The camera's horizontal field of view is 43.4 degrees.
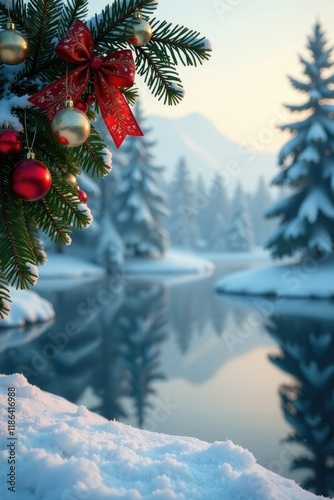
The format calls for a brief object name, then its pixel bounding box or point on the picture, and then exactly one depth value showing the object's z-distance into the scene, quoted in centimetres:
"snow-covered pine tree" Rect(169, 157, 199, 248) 4359
